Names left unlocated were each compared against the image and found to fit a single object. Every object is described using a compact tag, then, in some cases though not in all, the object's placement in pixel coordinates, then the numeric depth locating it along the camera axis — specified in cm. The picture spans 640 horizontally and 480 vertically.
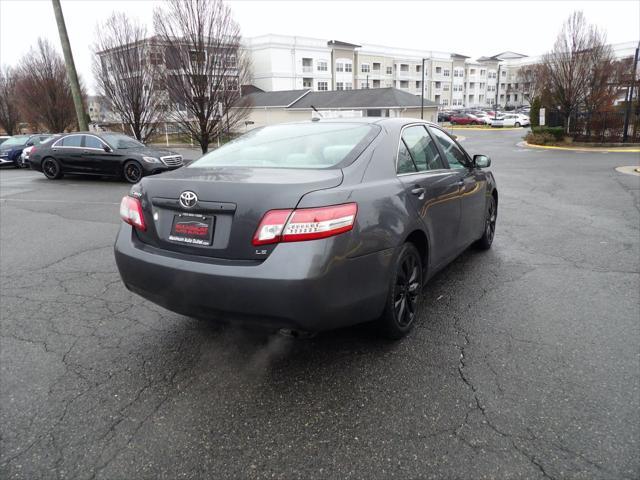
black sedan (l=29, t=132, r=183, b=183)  1314
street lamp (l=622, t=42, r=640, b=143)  2297
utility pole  1567
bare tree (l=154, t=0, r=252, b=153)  1577
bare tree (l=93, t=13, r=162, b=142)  1884
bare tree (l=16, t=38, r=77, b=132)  2895
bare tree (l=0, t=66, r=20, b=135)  3594
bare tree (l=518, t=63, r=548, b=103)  8162
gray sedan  255
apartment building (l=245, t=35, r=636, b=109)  6719
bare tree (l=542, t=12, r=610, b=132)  2511
